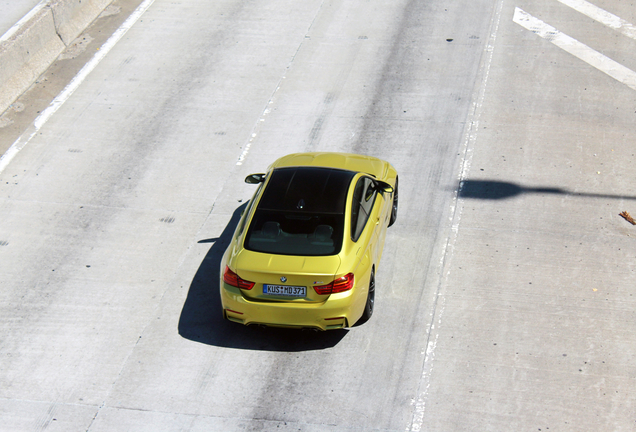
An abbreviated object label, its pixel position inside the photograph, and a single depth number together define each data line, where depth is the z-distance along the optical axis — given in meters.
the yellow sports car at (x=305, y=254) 15.82
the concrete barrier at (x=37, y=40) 27.55
